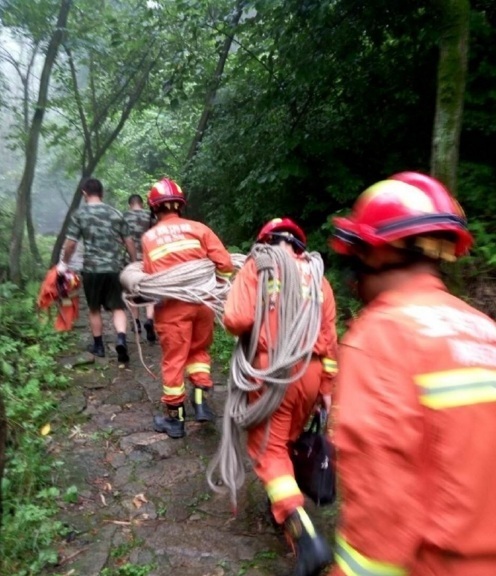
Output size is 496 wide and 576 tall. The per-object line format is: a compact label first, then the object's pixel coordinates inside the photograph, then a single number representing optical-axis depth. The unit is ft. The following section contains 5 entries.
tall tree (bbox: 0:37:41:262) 34.91
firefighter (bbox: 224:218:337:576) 9.31
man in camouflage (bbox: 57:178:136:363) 19.13
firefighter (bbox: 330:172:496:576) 3.92
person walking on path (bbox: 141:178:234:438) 14.23
